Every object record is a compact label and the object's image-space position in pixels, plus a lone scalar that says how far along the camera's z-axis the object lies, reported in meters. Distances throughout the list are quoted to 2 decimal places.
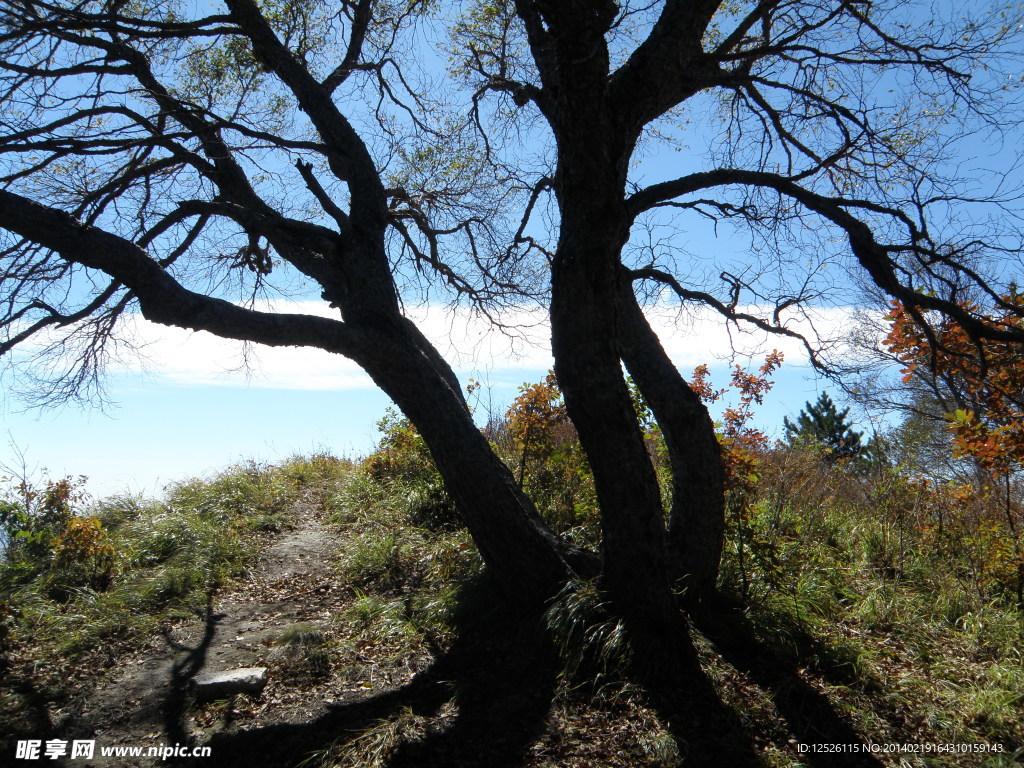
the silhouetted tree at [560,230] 3.79
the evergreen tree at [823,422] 23.33
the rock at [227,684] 4.20
